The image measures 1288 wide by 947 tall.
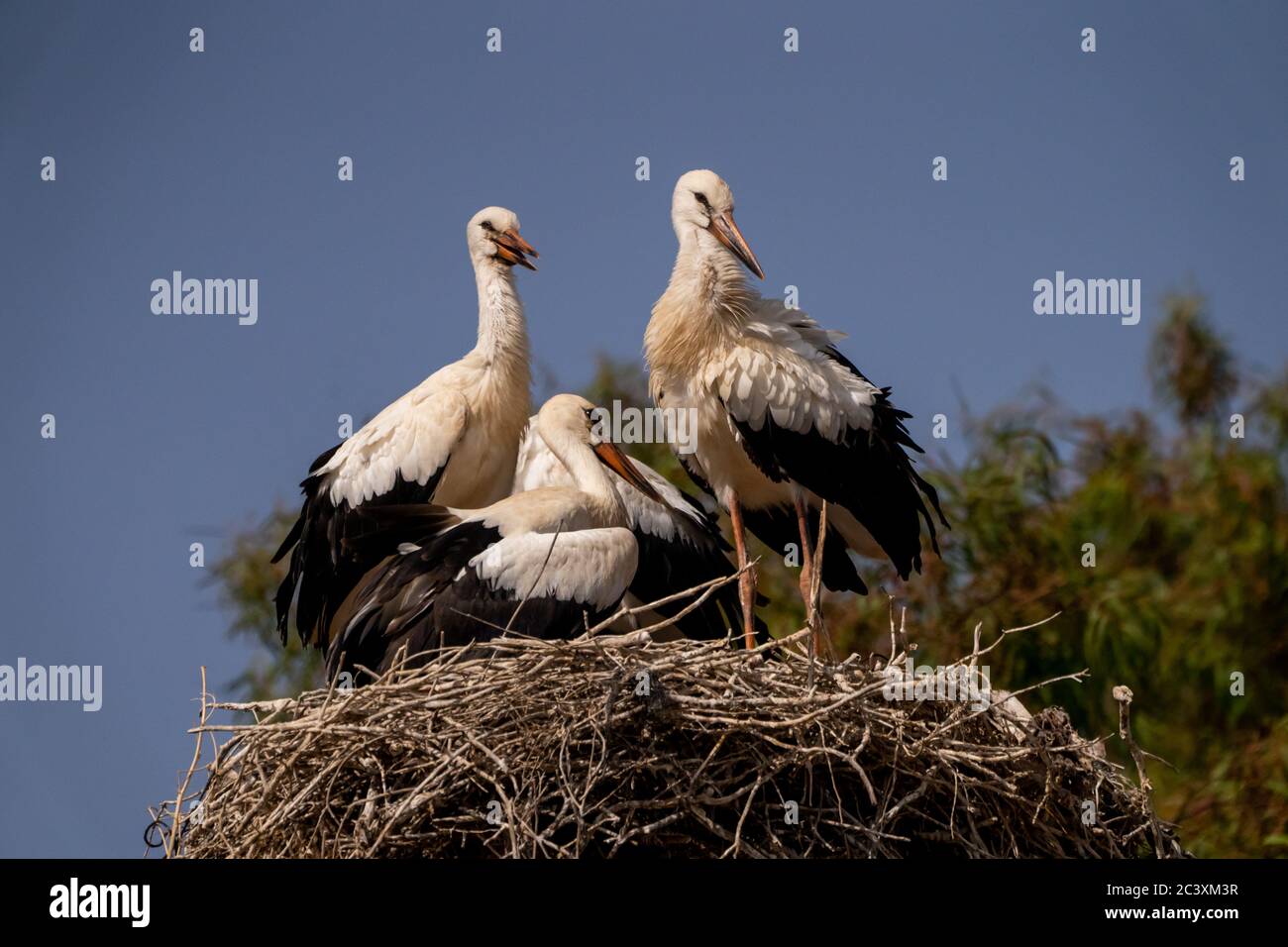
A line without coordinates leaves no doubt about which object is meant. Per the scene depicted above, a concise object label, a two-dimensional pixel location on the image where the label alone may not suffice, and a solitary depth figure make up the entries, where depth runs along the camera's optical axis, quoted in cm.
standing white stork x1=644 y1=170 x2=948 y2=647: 827
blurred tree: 1220
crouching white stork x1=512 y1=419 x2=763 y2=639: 820
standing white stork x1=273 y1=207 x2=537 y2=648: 853
